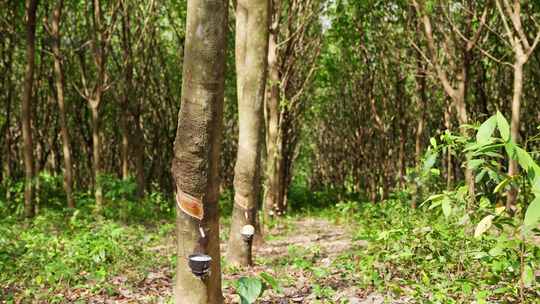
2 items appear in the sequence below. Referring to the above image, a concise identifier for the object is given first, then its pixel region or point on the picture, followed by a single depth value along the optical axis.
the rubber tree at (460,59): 11.06
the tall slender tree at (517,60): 9.40
